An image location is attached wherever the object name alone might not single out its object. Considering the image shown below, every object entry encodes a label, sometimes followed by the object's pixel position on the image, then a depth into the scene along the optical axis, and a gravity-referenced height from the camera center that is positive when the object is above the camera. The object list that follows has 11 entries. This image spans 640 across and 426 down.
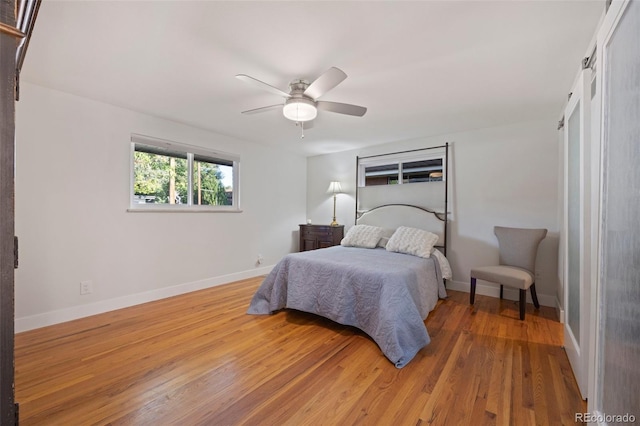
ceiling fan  2.05 +0.95
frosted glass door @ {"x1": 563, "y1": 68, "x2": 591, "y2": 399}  1.58 -0.12
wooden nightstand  4.80 -0.45
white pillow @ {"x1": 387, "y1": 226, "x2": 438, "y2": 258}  3.33 -0.39
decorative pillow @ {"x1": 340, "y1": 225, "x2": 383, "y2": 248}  3.85 -0.37
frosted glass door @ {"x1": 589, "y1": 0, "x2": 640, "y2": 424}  0.97 -0.03
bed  2.14 -0.73
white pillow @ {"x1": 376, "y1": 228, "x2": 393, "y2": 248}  3.90 -0.38
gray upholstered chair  2.80 -0.61
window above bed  4.07 +0.72
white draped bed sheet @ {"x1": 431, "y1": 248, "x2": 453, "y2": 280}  3.47 -0.70
